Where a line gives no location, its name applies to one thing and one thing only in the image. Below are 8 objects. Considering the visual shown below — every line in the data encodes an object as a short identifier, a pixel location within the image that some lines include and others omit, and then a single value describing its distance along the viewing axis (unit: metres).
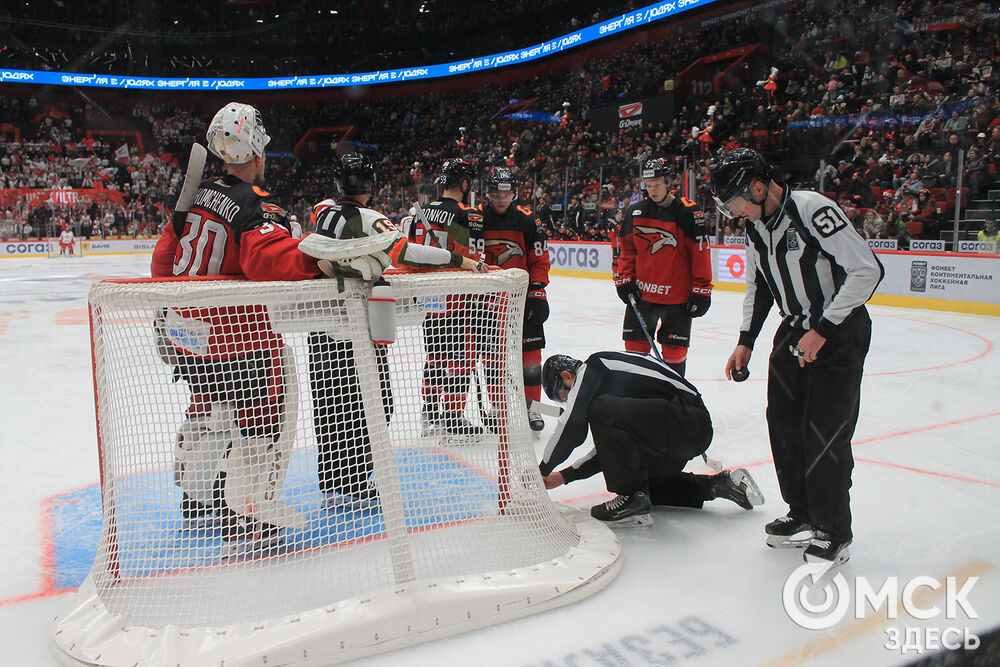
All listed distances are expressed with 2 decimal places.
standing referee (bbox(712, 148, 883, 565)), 2.17
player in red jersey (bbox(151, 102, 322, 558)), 2.02
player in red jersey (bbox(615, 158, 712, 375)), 3.74
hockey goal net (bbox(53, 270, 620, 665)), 1.85
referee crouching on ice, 2.47
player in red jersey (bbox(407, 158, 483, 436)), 2.28
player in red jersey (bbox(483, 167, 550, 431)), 3.88
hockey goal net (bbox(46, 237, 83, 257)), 19.08
